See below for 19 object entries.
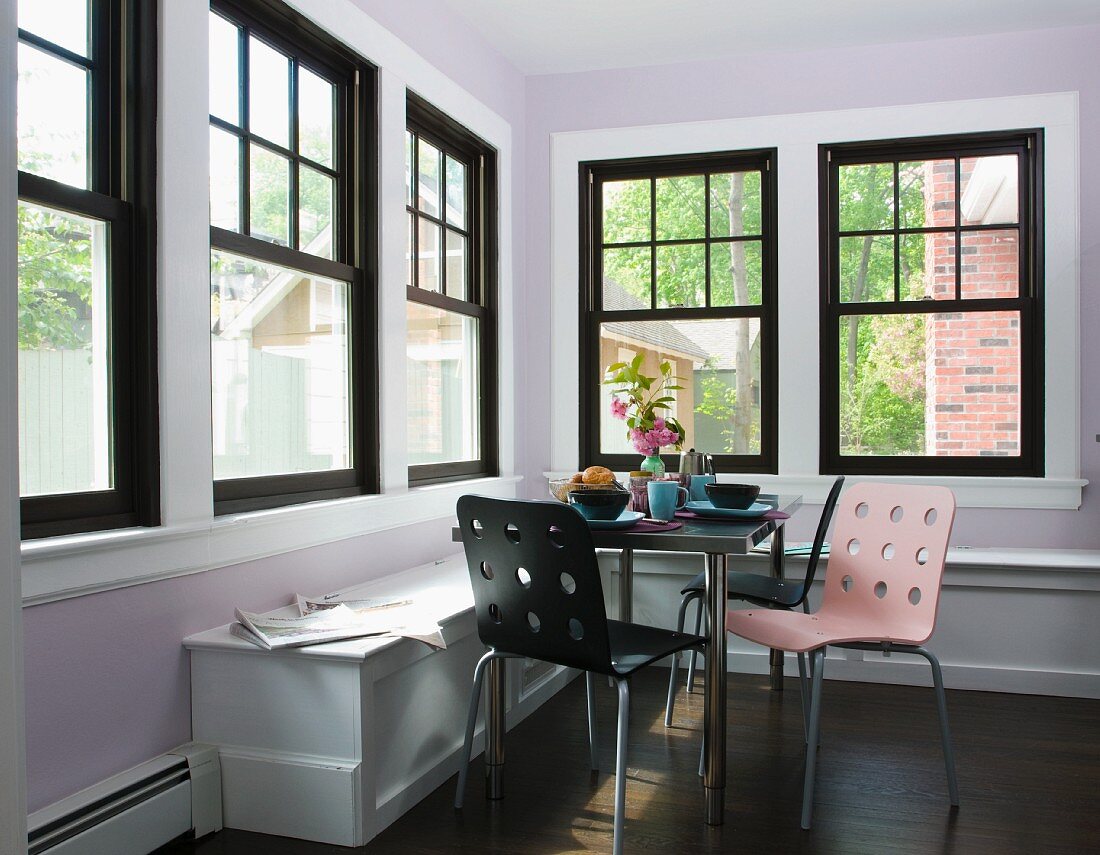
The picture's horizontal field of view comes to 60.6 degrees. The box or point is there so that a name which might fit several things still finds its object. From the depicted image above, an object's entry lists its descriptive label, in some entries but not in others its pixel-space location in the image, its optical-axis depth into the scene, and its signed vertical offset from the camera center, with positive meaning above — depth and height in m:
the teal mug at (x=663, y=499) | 2.73 -0.25
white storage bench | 2.48 -0.86
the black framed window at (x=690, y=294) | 4.88 +0.63
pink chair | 2.73 -0.57
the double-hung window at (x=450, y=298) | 4.11 +0.55
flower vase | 3.18 -0.17
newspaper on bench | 2.58 -0.61
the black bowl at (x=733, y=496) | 2.92 -0.26
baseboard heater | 2.13 -0.96
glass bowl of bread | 2.75 -0.20
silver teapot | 3.40 -0.18
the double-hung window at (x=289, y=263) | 2.91 +0.52
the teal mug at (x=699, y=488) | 3.30 -0.26
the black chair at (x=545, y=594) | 2.24 -0.45
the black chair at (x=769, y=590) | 3.37 -0.66
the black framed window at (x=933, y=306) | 4.55 +0.52
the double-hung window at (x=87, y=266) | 2.26 +0.38
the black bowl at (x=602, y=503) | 2.61 -0.25
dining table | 2.41 -0.54
